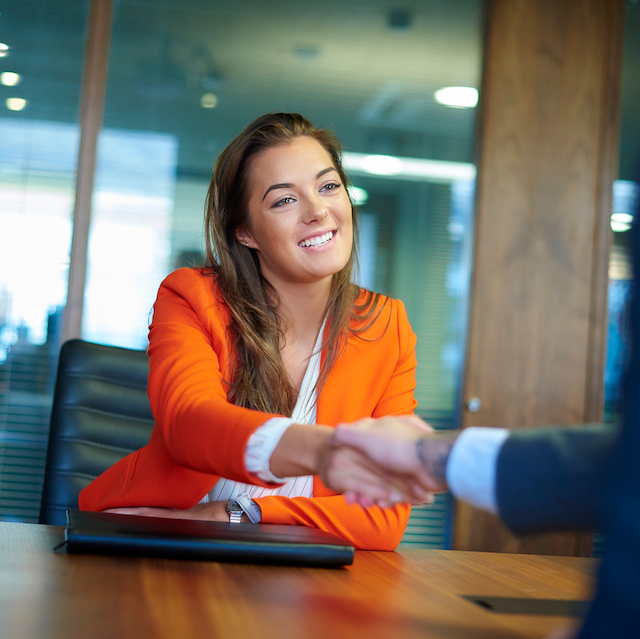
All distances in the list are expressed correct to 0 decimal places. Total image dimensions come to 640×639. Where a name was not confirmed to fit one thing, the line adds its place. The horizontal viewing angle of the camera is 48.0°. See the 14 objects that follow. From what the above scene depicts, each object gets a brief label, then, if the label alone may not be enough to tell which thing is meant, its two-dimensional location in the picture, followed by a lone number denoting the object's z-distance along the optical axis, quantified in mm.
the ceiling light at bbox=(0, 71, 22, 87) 2766
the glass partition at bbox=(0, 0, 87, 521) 2725
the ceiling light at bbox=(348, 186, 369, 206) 2973
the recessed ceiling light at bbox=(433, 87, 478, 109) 3082
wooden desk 640
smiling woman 1064
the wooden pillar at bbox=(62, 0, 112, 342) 2771
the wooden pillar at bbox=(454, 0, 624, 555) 2961
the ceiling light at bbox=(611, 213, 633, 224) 3080
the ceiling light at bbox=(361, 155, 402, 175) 3000
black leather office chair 1626
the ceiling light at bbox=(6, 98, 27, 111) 2768
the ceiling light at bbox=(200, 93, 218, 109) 2896
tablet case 901
